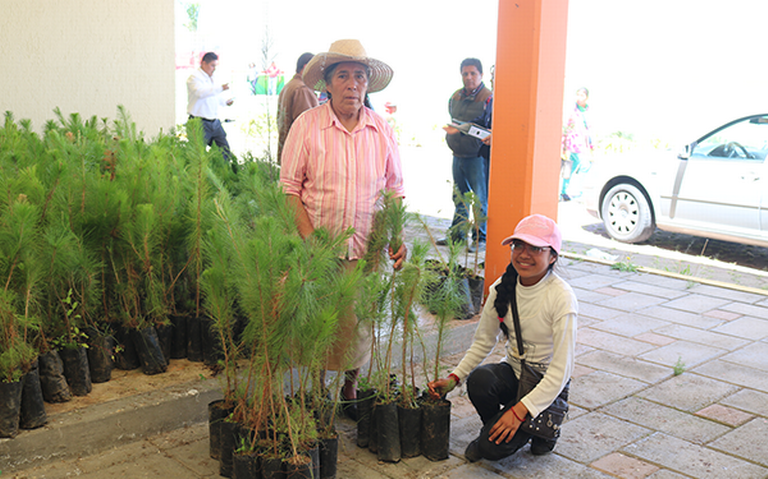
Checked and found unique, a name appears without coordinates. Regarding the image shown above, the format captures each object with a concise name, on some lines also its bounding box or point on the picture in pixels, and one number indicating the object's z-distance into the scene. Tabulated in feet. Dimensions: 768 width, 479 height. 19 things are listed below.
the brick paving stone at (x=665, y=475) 9.87
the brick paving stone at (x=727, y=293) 20.05
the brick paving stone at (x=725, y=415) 11.89
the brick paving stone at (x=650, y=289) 20.34
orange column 15.88
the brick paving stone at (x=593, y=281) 21.13
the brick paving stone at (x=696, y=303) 18.97
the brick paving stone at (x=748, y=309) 18.52
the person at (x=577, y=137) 37.35
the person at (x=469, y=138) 23.65
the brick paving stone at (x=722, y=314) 18.13
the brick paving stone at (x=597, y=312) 18.06
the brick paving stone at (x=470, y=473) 9.89
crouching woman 9.87
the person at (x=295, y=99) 18.49
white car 24.07
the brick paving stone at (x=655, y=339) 16.07
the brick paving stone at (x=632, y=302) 18.97
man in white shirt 28.96
